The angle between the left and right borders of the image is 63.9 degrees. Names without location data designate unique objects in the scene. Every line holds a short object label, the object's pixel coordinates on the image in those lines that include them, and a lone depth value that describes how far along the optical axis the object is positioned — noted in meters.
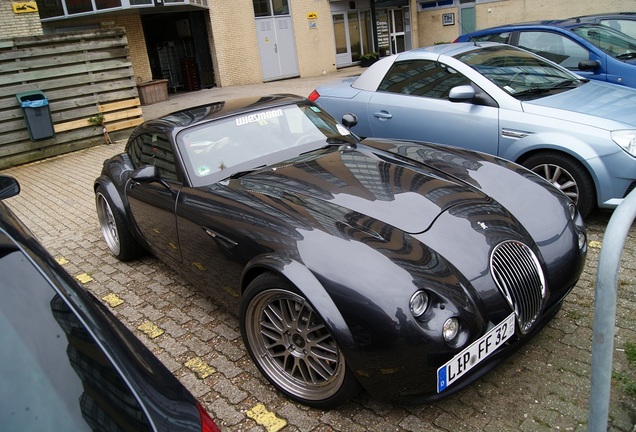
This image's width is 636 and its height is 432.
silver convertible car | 4.19
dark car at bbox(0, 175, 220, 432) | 1.35
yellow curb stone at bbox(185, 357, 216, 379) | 3.09
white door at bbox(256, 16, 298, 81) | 20.33
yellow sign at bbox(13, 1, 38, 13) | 10.67
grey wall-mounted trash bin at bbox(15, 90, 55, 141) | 9.16
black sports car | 2.29
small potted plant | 22.72
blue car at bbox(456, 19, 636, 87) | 6.85
